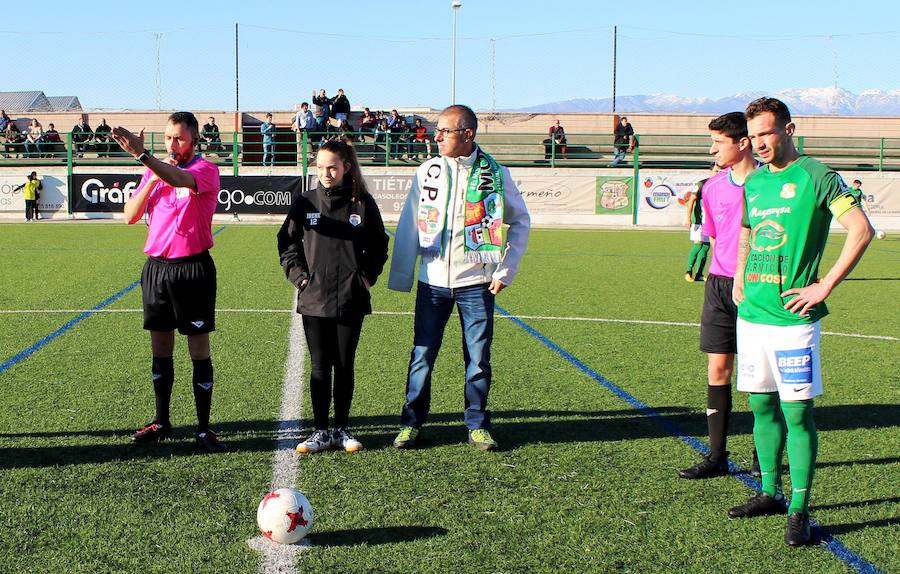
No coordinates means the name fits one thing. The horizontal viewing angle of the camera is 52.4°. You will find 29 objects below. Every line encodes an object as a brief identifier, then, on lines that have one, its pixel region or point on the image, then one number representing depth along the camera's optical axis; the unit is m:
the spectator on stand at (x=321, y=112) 32.69
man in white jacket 5.27
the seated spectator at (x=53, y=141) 32.62
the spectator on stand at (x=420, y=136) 31.94
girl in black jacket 5.18
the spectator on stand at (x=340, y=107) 32.94
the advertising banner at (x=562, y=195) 30.58
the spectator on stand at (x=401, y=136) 33.18
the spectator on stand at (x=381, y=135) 32.96
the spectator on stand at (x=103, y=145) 31.90
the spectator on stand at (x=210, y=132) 31.89
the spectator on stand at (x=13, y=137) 33.34
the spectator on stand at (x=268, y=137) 31.10
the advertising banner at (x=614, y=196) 30.39
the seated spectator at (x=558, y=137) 33.00
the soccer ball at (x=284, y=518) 3.79
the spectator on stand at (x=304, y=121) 32.25
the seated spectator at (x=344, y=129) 32.81
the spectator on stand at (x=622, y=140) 32.25
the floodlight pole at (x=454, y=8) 43.41
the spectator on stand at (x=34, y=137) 33.26
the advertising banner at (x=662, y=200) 30.28
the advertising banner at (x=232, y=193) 29.22
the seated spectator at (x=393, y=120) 33.25
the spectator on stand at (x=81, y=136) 31.63
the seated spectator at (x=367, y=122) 33.69
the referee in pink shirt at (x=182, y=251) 5.14
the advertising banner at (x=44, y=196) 29.66
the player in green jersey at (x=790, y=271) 3.81
